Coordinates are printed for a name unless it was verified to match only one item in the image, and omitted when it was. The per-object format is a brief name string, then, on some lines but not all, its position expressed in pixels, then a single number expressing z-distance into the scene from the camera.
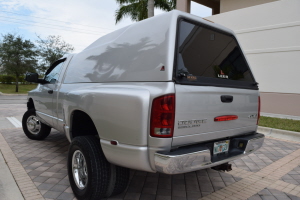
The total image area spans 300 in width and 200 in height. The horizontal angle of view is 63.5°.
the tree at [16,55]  25.67
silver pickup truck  2.24
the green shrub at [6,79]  32.96
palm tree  17.81
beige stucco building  8.42
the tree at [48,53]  28.39
